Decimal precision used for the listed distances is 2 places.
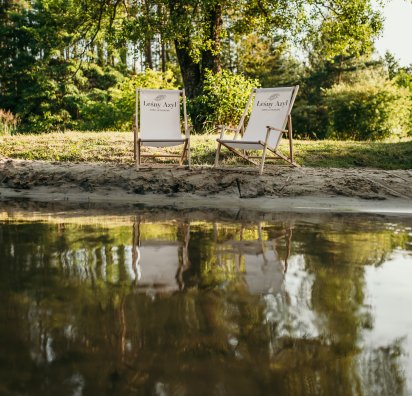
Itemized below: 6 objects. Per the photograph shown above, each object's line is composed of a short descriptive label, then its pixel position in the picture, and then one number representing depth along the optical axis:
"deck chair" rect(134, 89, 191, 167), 7.64
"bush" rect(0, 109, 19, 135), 11.65
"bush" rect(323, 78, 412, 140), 17.77
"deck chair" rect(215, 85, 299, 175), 7.07
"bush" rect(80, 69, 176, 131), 15.04
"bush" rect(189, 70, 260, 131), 11.42
